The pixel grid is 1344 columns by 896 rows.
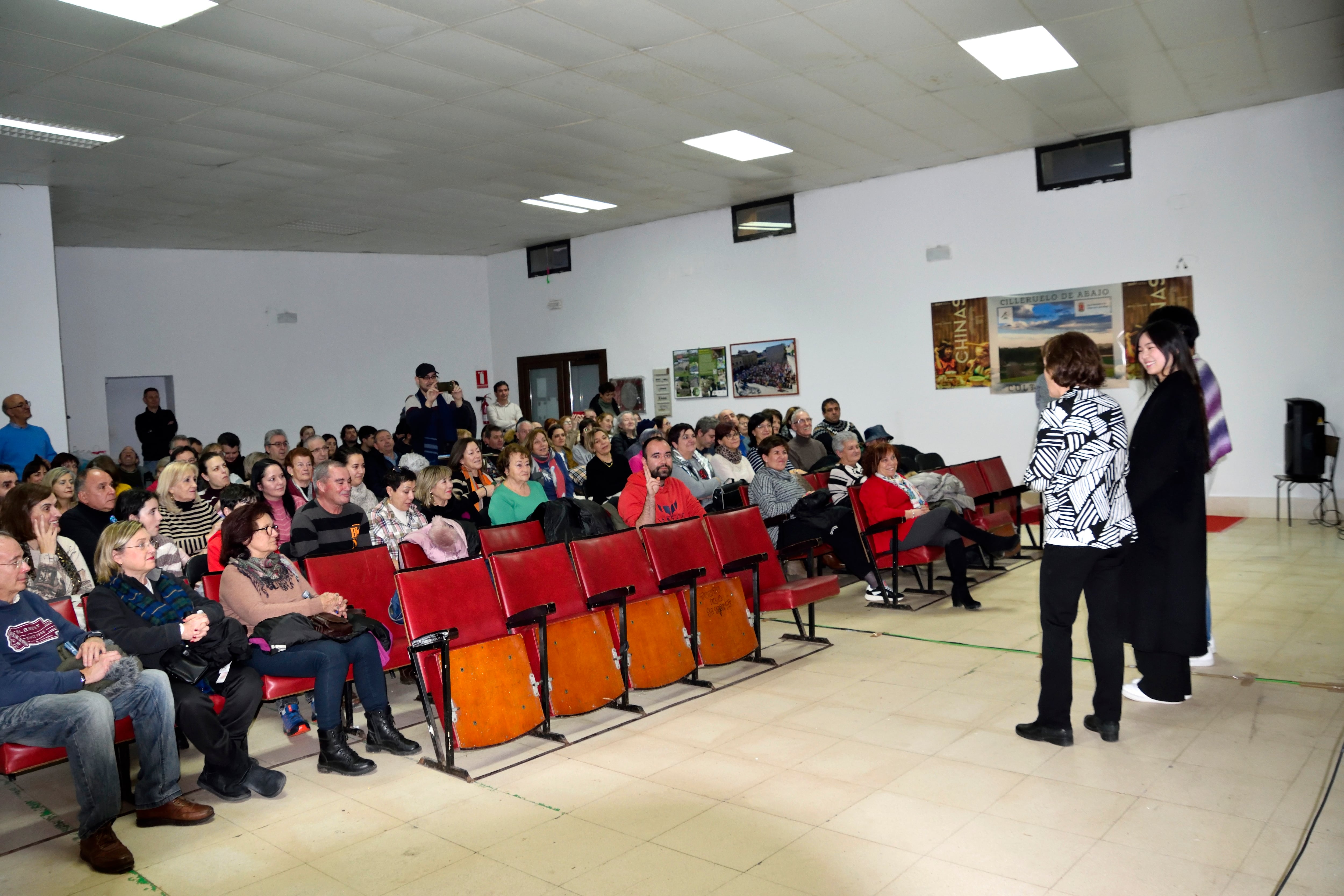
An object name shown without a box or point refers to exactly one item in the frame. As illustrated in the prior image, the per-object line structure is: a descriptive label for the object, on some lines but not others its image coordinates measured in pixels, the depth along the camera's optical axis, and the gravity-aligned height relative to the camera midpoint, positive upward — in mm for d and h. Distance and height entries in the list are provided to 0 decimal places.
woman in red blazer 5871 -879
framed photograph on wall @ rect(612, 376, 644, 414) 12438 +58
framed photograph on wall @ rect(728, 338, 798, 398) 11078 +291
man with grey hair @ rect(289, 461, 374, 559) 4664 -550
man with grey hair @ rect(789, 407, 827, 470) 8398 -521
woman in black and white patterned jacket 3365 -469
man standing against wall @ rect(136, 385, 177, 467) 10516 -69
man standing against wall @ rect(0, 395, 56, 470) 7668 -60
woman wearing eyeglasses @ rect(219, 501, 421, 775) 3688 -946
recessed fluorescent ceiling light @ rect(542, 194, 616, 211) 10422 +2329
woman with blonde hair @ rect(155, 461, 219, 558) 5023 -497
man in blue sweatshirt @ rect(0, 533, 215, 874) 3010 -973
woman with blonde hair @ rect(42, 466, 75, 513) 5363 -337
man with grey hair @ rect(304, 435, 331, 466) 7555 -281
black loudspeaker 7824 -625
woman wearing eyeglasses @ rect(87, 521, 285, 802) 3389 -814
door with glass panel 13125 +299
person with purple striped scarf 4094 -172
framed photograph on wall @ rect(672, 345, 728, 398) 11695 +290
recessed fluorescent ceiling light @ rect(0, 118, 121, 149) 6656 +2220
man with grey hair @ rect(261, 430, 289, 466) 8711 -256
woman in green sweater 5367 -517
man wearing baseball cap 9664 -141
